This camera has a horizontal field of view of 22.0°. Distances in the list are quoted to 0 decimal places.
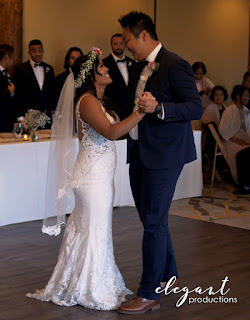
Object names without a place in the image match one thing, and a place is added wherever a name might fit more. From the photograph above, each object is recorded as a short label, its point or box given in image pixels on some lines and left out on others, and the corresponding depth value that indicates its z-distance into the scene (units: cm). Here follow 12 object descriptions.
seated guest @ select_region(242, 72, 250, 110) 962
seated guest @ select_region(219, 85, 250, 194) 805
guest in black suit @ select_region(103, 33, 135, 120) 822
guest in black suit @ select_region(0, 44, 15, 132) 660
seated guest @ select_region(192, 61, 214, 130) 984
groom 350
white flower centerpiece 607
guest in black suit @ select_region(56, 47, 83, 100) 802
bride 374
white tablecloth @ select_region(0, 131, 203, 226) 576
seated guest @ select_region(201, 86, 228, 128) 907
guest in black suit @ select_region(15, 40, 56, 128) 783
